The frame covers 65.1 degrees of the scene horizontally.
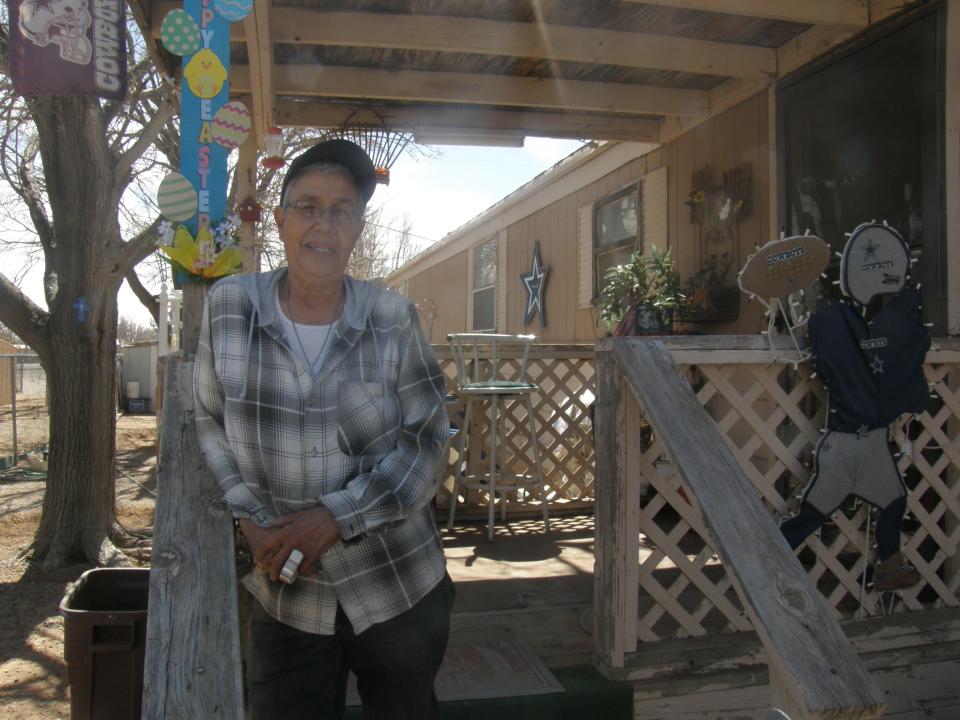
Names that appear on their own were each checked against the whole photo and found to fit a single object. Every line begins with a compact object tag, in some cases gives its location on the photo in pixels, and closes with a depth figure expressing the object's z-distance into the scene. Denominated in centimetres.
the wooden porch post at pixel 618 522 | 252
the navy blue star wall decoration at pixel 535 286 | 794
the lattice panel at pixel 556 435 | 506
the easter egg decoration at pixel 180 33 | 245
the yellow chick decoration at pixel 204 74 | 244
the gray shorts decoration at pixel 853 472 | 269
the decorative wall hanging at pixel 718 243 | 468
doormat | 244
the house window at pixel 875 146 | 339
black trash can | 231
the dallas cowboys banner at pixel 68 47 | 339
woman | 152
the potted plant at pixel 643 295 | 463
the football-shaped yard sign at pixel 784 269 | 273
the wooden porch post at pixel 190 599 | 129
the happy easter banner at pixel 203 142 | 231
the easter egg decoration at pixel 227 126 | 244
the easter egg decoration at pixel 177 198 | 229
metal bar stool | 419
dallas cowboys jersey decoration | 269
